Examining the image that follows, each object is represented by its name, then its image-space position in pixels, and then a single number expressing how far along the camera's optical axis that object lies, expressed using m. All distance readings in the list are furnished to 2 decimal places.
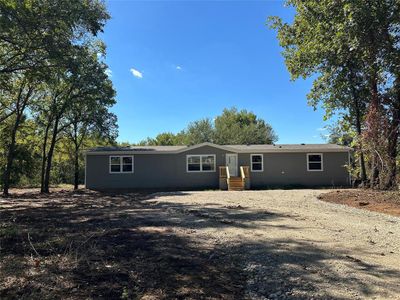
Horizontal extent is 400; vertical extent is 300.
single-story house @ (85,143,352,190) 22.89
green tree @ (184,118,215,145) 46.78
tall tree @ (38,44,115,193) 21.09
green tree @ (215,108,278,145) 45.56
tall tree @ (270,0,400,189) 13.12
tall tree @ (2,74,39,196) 19.34
